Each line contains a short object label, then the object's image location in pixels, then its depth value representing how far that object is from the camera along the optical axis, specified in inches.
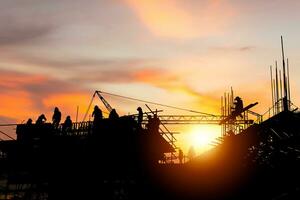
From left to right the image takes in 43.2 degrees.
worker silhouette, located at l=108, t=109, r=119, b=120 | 1475.5
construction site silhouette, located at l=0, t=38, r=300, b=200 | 1146.7
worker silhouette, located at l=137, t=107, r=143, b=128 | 1477.2
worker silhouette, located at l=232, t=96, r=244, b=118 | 1827.0
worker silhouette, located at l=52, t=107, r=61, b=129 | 1562.5
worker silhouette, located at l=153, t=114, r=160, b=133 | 1485.0
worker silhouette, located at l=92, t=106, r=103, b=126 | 1486.2
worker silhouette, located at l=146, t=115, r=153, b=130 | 1487.5
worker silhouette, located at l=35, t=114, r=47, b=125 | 1593.3
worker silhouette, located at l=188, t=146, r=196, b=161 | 2109.1
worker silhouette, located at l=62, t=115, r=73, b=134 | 1536.7
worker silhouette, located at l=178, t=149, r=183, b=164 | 1540.0
